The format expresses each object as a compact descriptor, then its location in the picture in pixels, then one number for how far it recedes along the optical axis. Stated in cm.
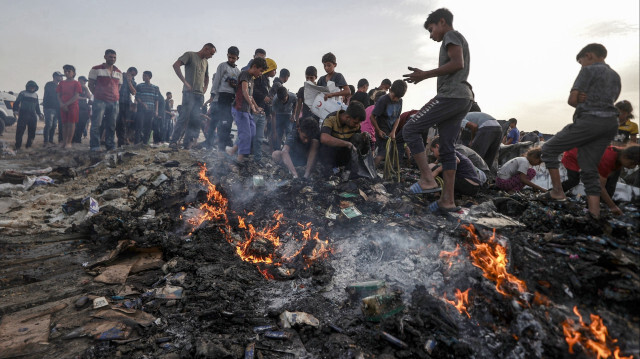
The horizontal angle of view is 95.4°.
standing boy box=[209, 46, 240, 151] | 662
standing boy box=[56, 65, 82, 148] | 876
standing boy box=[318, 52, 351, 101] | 684
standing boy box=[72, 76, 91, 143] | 969
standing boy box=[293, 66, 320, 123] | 706
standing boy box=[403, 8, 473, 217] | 346
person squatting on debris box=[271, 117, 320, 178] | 564
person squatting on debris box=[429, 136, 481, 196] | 487
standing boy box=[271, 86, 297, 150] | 757
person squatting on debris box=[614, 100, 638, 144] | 763
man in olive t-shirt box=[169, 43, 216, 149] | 687
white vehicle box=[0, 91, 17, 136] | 1145
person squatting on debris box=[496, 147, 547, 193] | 545
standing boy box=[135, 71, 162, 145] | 897
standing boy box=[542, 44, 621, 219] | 346
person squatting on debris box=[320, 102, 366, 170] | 523
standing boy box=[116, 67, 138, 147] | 853
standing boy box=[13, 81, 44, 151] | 918
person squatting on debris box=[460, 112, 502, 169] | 641
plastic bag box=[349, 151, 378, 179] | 555
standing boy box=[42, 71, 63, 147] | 938
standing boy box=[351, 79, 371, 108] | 739
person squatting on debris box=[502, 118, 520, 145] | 1096
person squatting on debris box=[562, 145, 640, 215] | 379
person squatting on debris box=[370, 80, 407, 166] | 584
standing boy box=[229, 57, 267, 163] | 620
